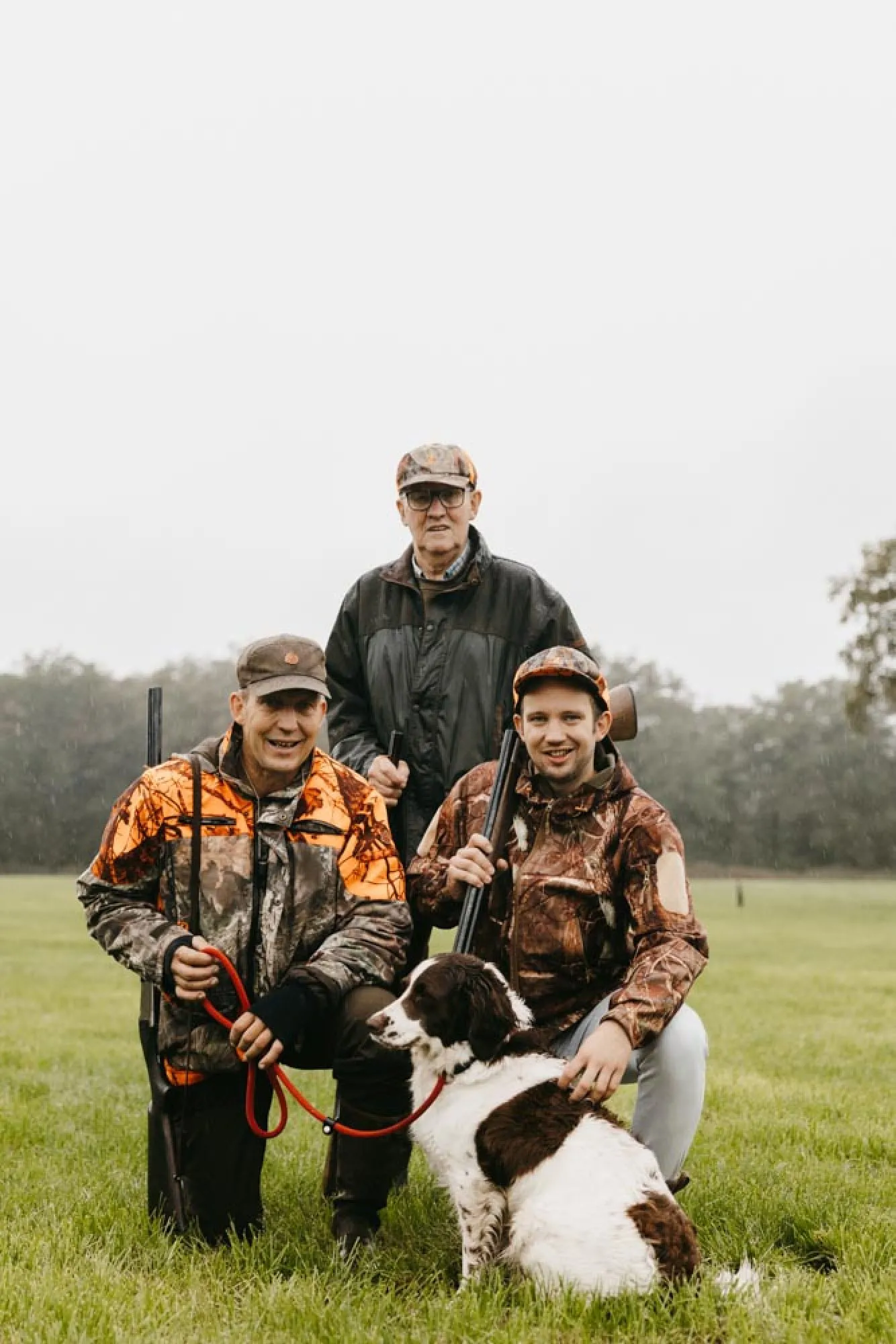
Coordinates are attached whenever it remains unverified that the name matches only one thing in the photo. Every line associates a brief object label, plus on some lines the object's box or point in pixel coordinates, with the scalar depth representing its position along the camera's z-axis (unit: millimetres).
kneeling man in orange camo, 5371
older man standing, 6258
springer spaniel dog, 4266
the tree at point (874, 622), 44000
